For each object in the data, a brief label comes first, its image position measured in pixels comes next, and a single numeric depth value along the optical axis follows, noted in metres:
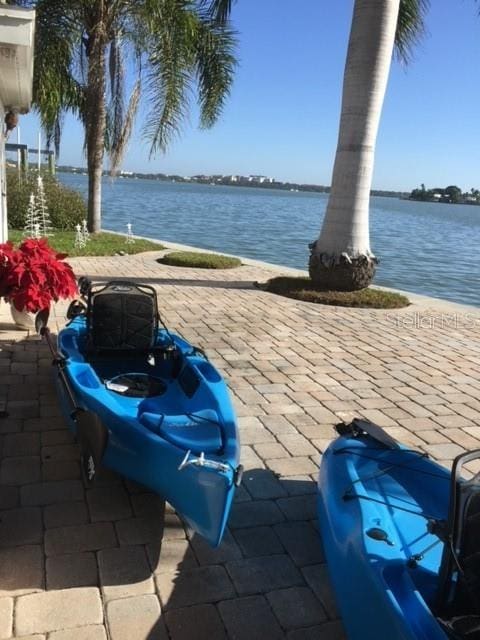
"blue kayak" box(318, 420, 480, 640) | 1.81
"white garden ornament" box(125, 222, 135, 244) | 14.30
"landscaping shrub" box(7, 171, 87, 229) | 15.55
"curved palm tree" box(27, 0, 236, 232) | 12.23
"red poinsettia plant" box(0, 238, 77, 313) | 5.45
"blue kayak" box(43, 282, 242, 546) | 2.46
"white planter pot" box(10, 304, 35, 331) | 6.05
